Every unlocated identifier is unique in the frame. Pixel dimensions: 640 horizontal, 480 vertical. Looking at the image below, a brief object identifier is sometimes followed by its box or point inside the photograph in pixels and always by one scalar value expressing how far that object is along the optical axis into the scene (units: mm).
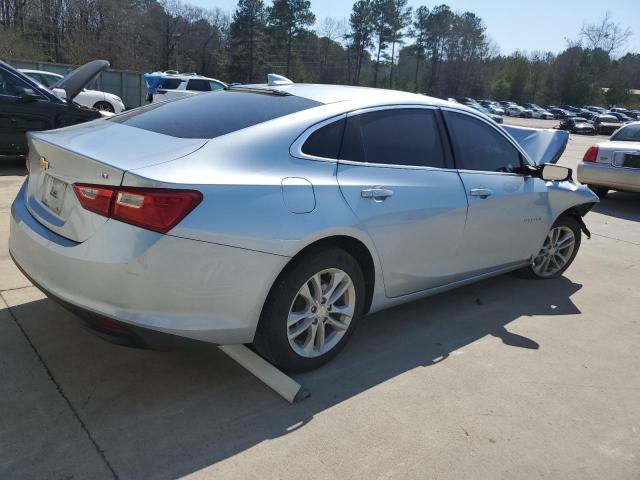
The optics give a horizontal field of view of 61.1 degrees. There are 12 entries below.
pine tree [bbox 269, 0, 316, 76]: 74812
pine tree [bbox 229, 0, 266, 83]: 70000
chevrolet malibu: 2385
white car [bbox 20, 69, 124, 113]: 16422
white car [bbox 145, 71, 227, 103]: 20500
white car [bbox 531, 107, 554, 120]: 70125
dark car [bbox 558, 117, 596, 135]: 40062
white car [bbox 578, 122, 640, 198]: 8898
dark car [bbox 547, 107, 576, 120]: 67175
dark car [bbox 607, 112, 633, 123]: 53578
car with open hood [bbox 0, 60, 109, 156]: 7930
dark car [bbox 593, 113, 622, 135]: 39428
